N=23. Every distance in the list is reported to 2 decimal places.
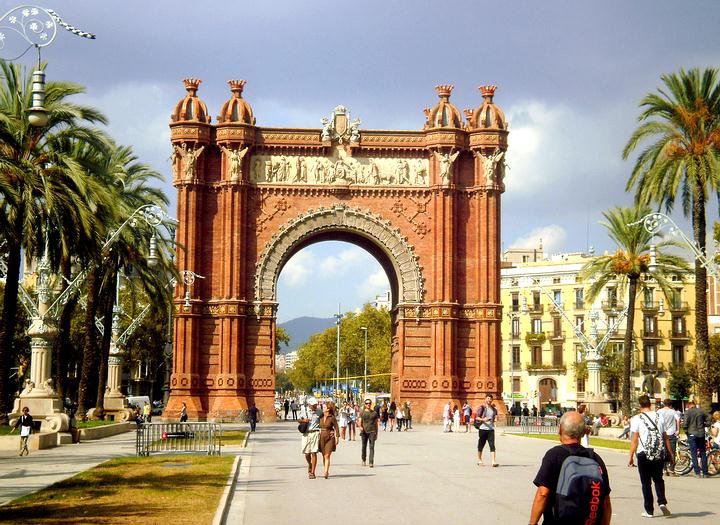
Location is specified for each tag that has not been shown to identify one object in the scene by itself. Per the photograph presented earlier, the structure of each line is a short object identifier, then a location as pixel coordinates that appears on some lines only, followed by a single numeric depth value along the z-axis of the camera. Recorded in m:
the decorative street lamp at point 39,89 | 17.77
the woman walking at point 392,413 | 50.44
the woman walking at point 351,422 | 41.72
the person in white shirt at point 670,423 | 19.23
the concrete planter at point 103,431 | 36.47
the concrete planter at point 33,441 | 29.38
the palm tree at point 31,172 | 27.28
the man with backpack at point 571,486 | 8.29
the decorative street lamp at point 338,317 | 115.38
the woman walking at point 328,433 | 22.19
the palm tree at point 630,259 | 48.38
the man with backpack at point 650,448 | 16.22
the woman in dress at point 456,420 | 47.62
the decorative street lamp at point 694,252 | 30.89
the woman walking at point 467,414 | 48.38
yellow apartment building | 88.00
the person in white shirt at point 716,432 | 23.58
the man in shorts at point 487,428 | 24.91
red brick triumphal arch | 52.84
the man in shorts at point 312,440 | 22.08
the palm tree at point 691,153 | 35.25
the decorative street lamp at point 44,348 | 34.72
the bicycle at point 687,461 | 23.70
